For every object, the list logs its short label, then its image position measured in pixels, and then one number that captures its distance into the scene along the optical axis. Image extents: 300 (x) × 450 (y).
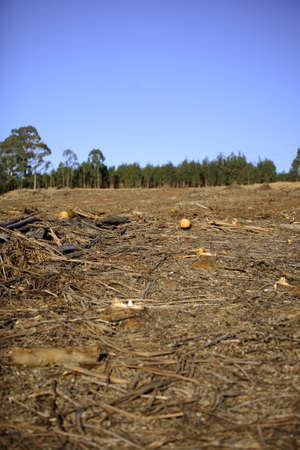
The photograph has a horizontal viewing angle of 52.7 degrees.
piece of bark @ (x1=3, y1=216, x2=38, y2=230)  4.96
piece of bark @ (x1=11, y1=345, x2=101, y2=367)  2.08
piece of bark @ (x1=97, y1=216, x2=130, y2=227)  6.28
